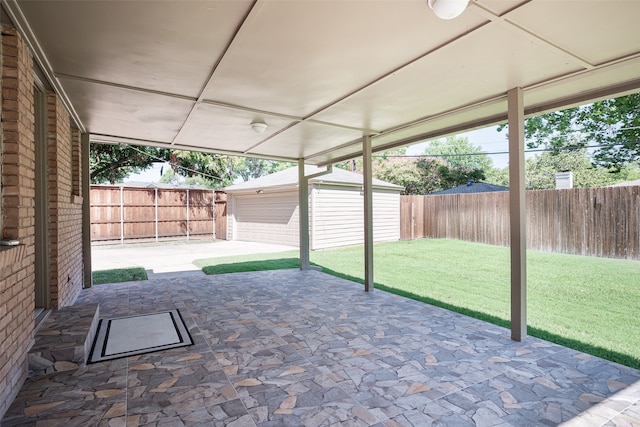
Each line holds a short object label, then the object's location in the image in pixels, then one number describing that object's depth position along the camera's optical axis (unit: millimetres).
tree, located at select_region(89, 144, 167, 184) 13859
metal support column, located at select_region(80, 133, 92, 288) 5734
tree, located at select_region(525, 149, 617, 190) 23391
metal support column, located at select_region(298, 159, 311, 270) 7746
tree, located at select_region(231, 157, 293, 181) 33625
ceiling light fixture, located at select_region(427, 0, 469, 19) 1905
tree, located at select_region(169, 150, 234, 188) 16078
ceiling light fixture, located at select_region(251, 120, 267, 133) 4745
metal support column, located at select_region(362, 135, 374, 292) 5492
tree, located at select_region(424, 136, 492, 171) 33969
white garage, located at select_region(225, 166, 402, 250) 11719
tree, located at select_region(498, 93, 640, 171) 9062
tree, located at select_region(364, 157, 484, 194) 24234
